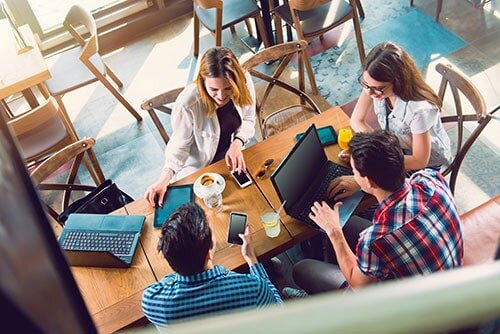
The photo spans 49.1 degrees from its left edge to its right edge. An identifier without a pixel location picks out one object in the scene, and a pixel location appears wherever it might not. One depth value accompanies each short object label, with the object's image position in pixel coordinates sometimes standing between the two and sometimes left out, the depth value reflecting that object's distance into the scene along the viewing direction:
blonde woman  2.51
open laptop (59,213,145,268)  2.20
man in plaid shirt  1.90
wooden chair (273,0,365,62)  3.68
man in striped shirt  1.86
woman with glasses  2.43
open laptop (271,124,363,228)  2.27
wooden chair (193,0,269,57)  3.90
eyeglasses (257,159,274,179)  2.50
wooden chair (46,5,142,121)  3.69
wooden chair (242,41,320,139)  3.08
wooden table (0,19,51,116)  3.49
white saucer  2.42
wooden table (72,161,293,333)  2.12
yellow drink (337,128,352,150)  2.51
